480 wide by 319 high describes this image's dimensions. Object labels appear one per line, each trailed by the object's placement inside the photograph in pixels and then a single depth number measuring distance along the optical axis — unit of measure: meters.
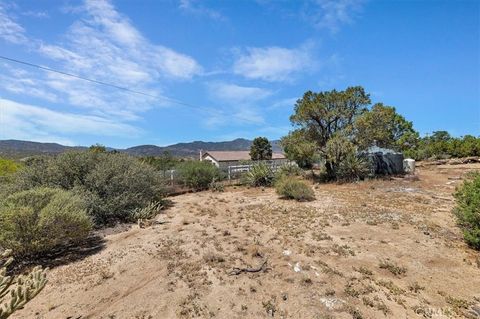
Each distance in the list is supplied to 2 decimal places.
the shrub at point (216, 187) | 14.34
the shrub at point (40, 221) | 5.19
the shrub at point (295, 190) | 10.88
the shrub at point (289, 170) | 16.52
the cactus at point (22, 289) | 2.15
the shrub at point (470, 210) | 5.46
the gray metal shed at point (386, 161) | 18.09
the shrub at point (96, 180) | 7.88
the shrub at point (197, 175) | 14.32
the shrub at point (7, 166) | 10.84
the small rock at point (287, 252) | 5.51
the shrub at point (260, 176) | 15.27
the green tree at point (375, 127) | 14.97
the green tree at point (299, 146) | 15.66
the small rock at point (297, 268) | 4.83
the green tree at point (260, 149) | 46.38
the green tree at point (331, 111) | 15.81
